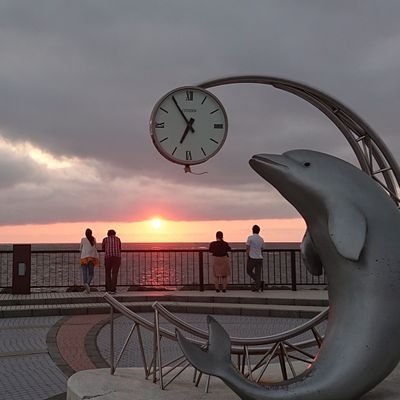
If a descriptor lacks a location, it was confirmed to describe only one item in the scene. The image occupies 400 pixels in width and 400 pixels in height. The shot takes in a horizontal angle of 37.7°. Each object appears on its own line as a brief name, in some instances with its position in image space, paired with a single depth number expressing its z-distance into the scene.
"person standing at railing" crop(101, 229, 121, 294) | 16.30
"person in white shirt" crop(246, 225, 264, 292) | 16.31
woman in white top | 16.38
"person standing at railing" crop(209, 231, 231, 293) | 16.56
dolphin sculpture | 4.57
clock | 6.55
